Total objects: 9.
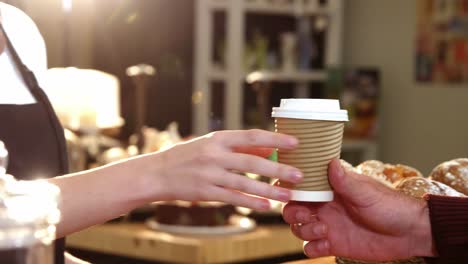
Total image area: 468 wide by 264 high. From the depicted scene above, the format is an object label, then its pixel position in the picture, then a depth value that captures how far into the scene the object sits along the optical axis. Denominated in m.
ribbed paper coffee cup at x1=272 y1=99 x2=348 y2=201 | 1.09
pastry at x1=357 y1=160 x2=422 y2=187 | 1.33
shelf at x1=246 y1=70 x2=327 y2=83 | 5.87
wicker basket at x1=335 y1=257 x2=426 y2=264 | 1.21
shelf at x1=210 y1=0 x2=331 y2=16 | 5.80
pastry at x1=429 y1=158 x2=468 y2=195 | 1.31
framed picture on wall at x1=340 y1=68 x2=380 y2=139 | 5.84
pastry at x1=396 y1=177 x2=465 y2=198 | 1.24
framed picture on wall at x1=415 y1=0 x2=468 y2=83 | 5.27
